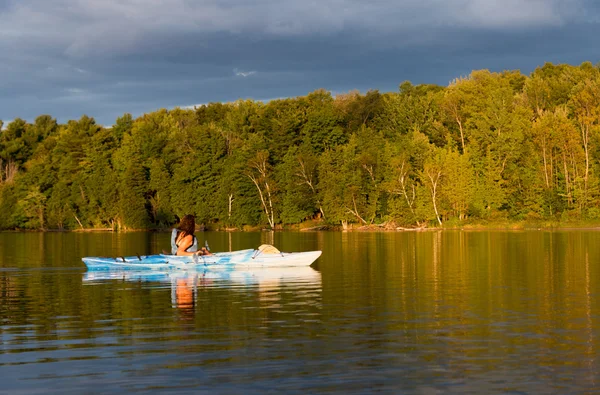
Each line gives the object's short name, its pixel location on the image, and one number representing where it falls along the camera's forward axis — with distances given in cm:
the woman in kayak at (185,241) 3267
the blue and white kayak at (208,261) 3262
